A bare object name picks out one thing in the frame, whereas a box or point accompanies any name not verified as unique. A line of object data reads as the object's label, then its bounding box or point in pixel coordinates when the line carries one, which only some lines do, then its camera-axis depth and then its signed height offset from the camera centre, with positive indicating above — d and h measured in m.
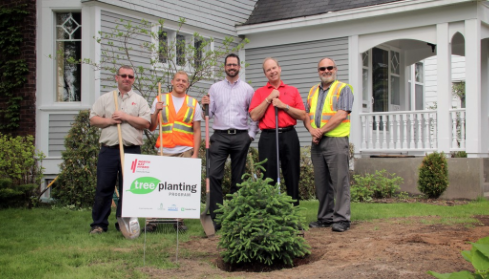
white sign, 4.92 -0.41
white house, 10.91 +2.26
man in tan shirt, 6.38 +0.10
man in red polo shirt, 6.44 +0.22
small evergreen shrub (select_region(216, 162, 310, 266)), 4.75 -0.75
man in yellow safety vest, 6.48 +0.02
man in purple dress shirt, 6.48 +0.15
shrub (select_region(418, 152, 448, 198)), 10.32 -0.64
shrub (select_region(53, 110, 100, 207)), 9.37 -0.37
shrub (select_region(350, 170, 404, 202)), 10.43 -0.91
